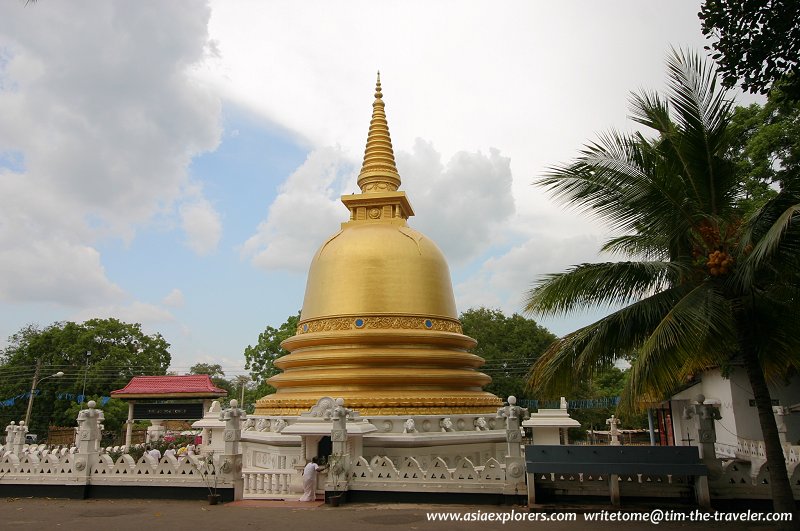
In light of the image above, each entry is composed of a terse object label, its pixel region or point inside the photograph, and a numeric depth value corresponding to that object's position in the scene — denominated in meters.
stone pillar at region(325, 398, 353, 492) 13.78
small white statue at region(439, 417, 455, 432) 17.83
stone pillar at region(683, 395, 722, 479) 12.29
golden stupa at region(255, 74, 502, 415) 19.11
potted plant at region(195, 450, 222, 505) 14.08
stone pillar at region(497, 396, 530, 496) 13.16
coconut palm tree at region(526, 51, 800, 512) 9.73
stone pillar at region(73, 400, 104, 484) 14.73
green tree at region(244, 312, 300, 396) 45.88
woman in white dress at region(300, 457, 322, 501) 14.47
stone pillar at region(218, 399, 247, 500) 14.18
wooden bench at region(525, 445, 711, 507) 12.06
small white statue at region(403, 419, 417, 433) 17.05
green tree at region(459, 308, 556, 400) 45.28
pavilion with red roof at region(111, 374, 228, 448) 39.12
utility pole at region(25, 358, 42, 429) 38.43
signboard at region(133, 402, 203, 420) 39.12
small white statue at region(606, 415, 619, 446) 30.42
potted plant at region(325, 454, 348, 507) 13.67
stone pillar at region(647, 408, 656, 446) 33.09
